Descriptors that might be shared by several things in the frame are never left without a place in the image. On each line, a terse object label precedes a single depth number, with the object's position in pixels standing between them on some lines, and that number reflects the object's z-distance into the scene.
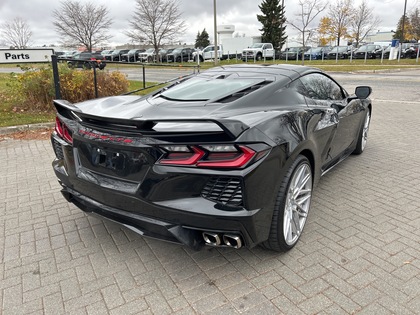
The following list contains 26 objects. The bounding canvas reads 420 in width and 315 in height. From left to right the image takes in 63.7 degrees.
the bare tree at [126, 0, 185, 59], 35.62
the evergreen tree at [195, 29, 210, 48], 61.78
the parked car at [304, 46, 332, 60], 34.59
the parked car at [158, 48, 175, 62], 38.56
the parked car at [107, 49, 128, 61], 41.33
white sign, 6.87
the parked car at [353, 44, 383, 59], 33.81
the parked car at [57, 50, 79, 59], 38.28
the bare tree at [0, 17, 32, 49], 46.81
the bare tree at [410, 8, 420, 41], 43.47
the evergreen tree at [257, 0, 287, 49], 46.81
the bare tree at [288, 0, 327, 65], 28.86
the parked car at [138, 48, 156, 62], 38.79
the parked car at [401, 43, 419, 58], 32.34
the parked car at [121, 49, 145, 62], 41.38
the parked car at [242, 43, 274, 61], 33.94
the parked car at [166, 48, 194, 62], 37.06
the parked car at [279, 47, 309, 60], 34.31
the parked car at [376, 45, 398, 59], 33.59
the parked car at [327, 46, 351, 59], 34.47
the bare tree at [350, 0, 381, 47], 43.53
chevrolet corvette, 2.14
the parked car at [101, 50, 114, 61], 40.76
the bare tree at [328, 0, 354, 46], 40.84
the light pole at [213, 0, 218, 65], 25.79
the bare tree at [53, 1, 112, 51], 36.25
